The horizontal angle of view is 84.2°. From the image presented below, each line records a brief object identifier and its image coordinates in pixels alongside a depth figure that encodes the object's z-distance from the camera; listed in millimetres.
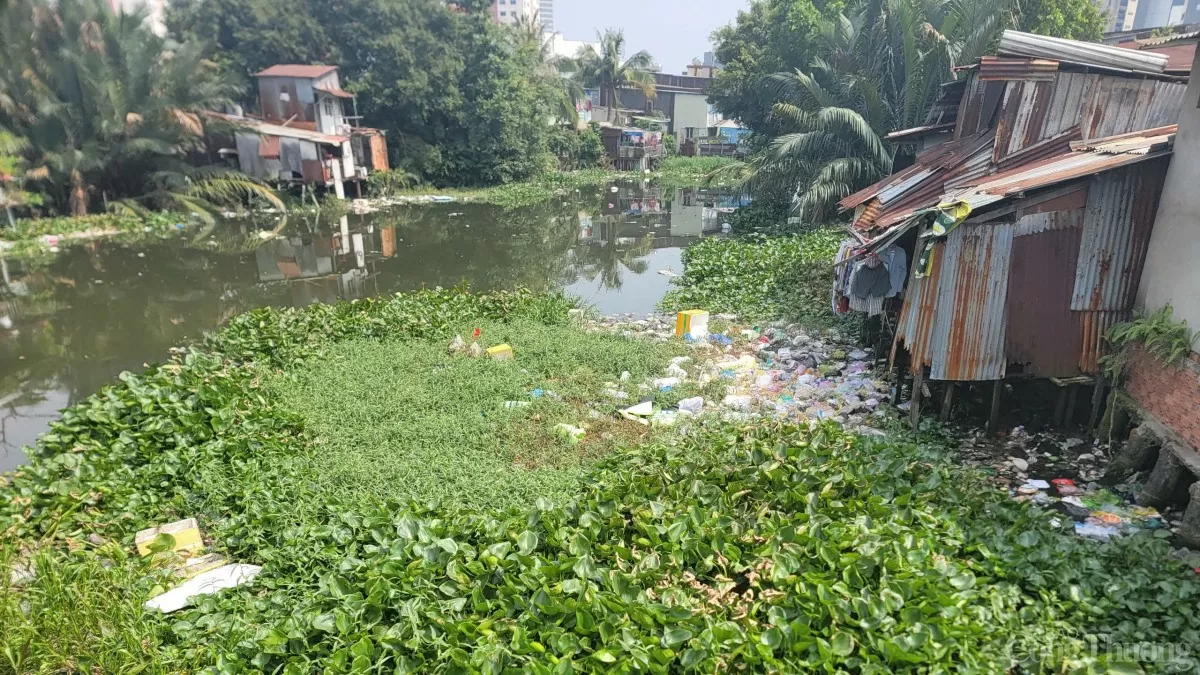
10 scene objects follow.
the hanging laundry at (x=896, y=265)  5977
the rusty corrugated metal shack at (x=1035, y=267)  4703
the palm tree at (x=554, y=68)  27875
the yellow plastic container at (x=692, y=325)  7941
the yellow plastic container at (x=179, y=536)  3975
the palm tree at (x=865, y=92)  11930
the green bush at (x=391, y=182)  22641
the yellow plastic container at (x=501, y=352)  7074
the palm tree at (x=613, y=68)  34500
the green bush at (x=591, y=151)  32250
